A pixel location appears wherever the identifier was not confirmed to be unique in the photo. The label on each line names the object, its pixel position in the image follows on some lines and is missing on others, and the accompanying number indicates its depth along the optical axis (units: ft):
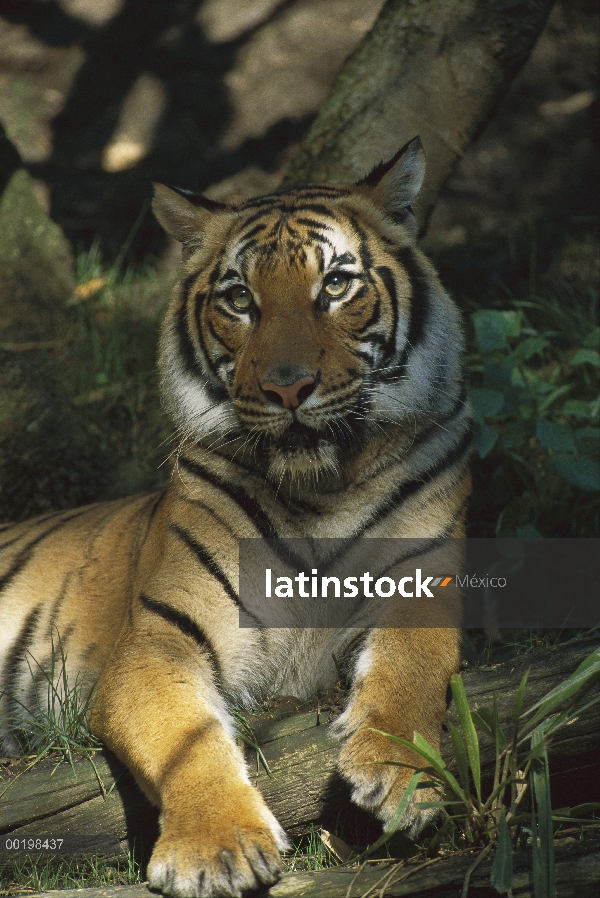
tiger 30.30
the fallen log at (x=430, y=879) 29.59
